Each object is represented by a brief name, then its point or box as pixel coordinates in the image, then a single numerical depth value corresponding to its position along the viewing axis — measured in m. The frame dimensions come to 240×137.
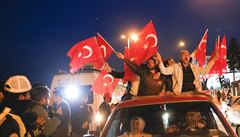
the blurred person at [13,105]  3.55
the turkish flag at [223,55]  9.52
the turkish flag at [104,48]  7.52
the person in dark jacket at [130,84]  5.54
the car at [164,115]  3.91
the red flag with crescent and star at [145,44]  6.59
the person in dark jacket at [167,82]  5.56
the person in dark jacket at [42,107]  4.37
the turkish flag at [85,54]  7.40
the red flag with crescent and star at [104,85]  8.71
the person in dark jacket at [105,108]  8.32
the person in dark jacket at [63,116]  6.62
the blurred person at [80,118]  7.48
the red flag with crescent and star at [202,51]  8.56
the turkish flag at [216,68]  9.30
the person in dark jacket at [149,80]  5.39
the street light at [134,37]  7.08
